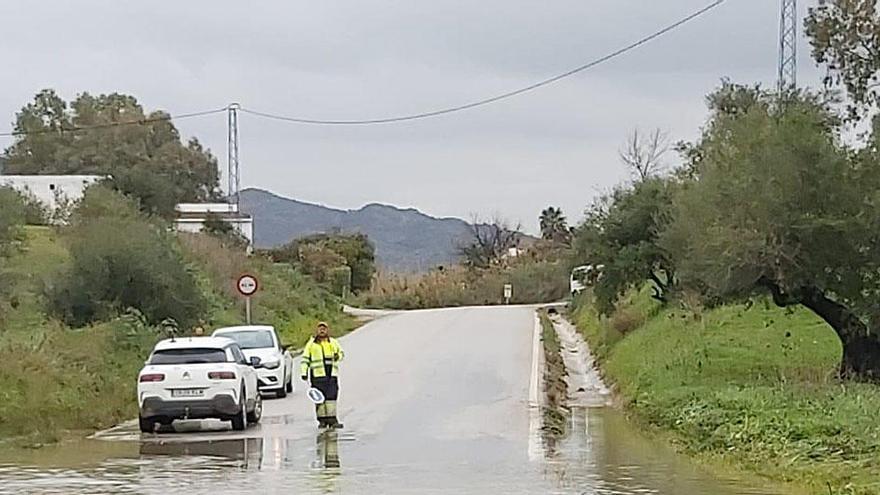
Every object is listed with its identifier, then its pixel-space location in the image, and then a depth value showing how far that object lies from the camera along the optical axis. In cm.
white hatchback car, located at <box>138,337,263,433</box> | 2545
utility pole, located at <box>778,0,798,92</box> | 3108
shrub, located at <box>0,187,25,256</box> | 5612
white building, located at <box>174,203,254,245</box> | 8557
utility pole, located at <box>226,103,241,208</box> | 7888
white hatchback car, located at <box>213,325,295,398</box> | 3325
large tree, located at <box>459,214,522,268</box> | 11242
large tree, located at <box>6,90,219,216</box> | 9912
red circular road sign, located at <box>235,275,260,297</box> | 4541
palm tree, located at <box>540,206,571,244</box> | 10769
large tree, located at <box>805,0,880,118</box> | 3375
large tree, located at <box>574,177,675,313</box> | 4575
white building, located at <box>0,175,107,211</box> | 8581
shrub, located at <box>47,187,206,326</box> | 3991
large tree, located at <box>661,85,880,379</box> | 2780
